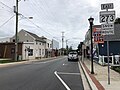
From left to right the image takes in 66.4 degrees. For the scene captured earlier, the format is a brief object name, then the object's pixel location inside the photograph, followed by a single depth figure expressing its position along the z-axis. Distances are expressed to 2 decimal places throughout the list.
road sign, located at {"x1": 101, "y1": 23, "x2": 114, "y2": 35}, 4.44
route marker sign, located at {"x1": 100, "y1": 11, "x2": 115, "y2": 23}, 4.45
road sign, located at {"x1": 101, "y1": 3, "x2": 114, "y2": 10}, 4.50
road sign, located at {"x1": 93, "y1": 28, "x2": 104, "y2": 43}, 11.57
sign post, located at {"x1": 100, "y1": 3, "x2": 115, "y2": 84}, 4.44
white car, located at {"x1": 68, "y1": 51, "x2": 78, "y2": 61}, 18.60
